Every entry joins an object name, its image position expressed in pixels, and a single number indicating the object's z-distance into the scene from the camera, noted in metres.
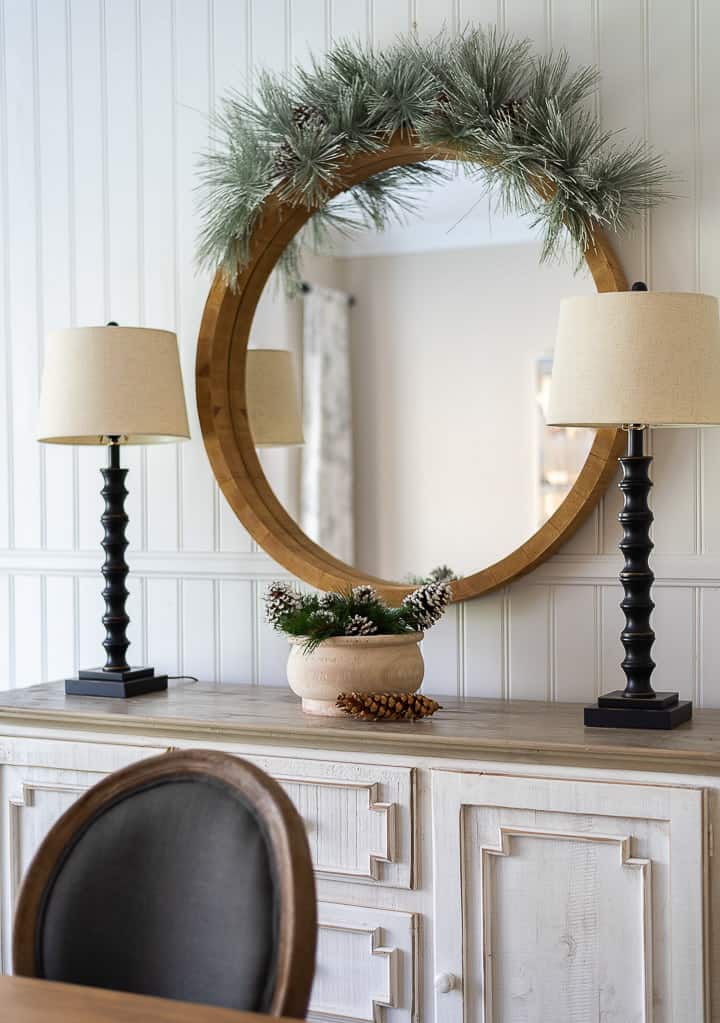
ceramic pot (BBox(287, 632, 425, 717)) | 2.08
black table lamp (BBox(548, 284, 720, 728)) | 1.89
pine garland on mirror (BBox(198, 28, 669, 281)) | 2.21
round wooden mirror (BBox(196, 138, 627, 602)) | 2.35
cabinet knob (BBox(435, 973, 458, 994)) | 1.86
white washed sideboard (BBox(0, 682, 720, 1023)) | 1.74
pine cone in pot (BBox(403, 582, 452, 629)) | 2.15
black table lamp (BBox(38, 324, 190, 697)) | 2.37
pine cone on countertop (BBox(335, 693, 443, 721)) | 2.02
